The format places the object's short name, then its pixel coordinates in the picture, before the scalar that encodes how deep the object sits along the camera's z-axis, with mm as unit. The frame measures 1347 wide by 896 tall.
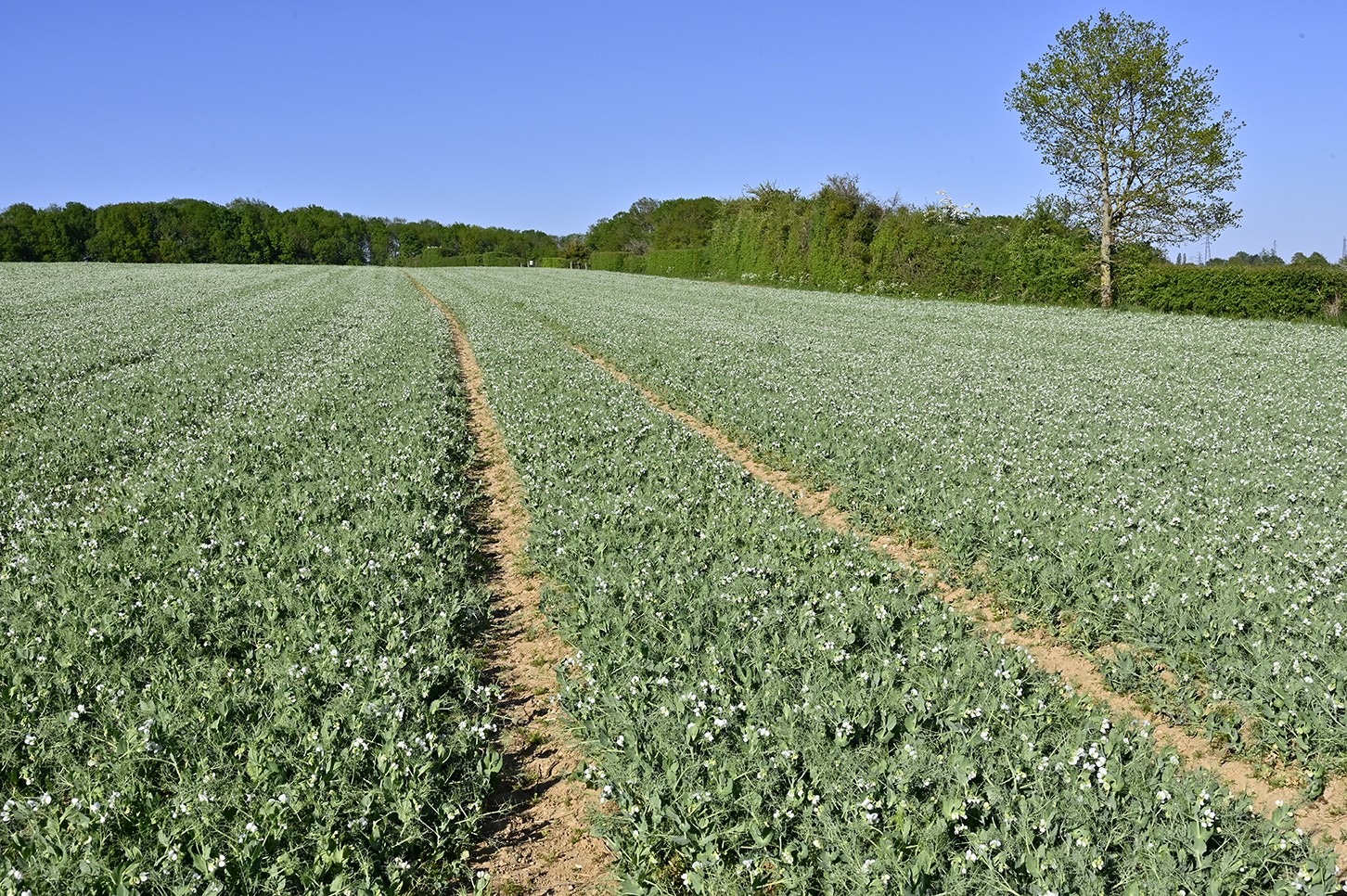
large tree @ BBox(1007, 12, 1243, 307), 31422
